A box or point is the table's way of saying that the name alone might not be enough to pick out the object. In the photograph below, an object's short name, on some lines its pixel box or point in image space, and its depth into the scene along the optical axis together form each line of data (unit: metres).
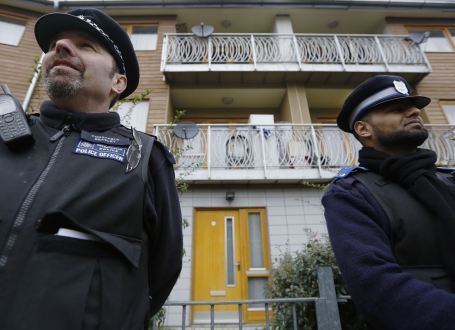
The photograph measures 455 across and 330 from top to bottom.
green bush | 3.36
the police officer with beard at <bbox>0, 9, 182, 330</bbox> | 0.76
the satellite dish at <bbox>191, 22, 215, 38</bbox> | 8.18
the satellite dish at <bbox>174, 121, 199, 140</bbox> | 6.50
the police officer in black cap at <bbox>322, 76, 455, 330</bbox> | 0.98
